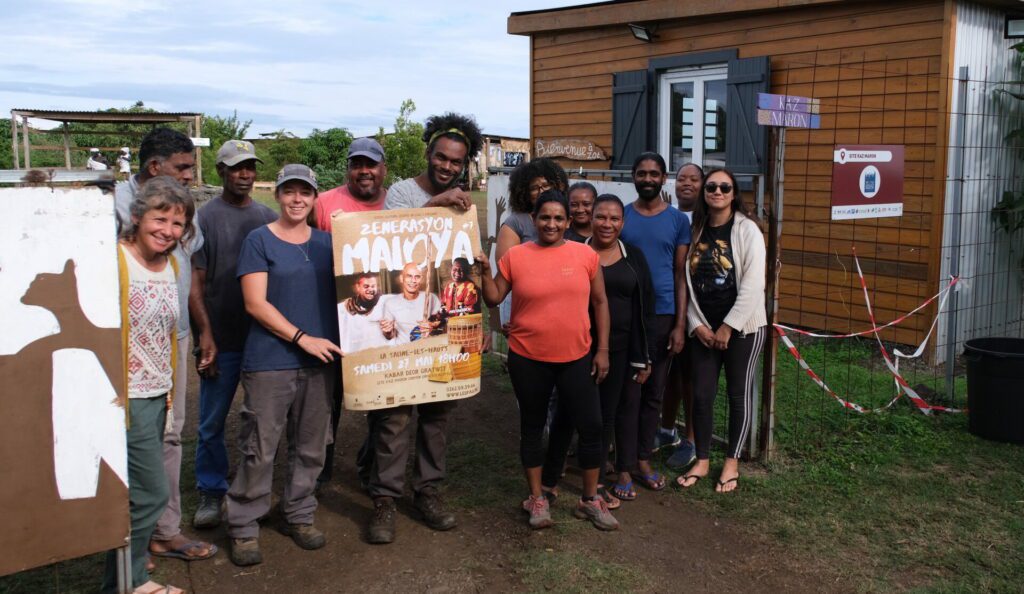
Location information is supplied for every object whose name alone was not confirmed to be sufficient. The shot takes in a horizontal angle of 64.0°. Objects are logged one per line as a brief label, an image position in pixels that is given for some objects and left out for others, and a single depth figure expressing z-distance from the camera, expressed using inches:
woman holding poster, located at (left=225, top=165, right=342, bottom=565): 150.8
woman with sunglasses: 186.2
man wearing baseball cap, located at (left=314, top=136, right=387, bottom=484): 171.2
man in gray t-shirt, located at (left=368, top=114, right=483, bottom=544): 163.0
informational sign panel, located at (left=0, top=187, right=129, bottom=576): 107.1
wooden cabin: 305.6
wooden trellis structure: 978.8
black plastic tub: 217.9
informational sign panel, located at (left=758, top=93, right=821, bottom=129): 189.5
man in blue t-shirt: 187.0
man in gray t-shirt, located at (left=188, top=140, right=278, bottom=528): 166.7
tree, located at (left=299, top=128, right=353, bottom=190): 1226.6
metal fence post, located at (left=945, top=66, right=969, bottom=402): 238.7
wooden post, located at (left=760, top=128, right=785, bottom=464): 196.9
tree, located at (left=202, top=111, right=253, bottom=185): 1200.2
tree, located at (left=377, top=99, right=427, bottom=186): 881.5
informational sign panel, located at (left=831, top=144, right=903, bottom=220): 221.8
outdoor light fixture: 399.9
